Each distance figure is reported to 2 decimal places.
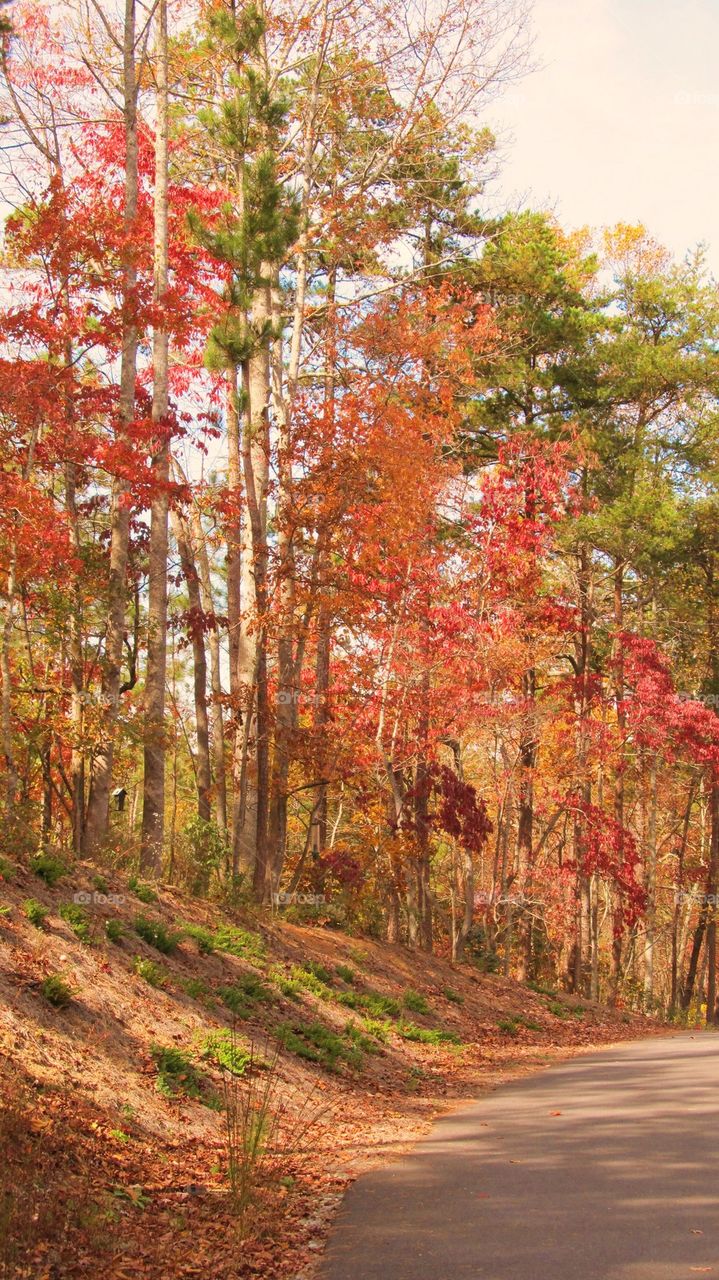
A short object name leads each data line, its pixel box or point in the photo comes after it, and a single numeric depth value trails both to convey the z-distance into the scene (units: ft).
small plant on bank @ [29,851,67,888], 34.40
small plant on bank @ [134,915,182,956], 37.35
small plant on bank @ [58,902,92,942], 32.83
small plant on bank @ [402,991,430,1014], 54.24
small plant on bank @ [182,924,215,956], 40.34
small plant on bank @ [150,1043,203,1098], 28.71
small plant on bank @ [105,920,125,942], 34.71
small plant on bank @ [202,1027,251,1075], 32.09
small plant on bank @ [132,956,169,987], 34.17
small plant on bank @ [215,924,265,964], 42.55
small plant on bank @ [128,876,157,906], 41.40
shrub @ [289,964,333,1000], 45.85
